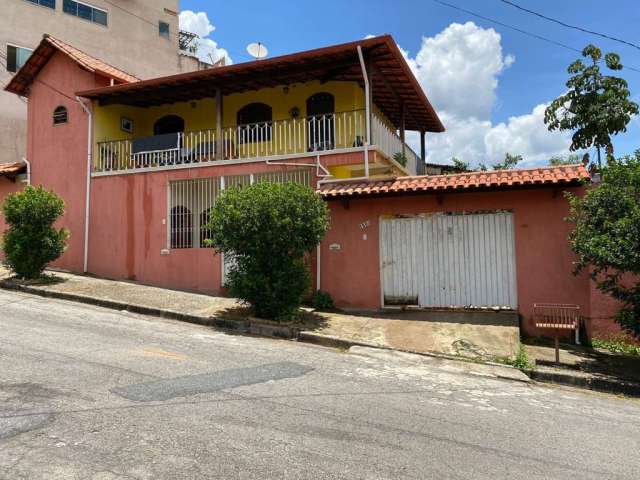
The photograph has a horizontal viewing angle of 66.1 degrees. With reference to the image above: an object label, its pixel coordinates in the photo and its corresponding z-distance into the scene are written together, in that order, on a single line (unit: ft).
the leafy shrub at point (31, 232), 38.65
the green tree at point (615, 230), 22.98
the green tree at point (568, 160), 69.36
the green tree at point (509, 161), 72.90
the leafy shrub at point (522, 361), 24.21
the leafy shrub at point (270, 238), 29.32
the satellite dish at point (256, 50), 45.75
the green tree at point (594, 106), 41.75
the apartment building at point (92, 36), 69.56
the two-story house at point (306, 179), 31.73
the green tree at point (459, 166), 72.28
